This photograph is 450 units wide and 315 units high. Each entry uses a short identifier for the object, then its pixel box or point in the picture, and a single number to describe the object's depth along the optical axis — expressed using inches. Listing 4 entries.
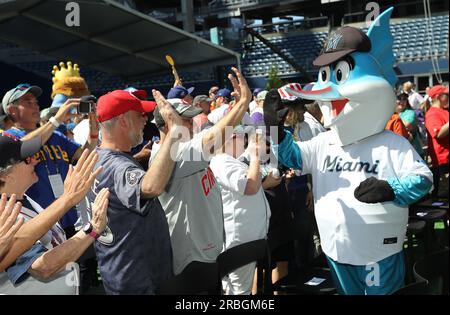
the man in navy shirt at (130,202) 78.9
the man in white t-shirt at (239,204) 112.3
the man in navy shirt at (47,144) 134.4
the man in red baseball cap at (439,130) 211.6
